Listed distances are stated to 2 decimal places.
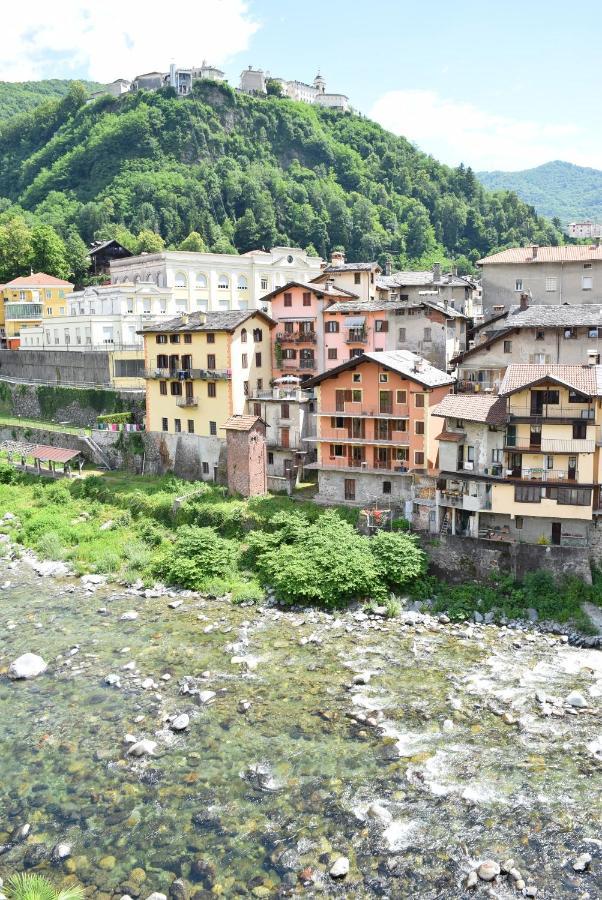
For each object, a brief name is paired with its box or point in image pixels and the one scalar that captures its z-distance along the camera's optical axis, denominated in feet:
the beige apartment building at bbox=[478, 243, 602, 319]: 179.52
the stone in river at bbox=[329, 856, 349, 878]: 63.52
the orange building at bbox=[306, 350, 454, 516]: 132.46
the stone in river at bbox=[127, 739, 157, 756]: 79.61
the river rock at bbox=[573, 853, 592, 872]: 63.82
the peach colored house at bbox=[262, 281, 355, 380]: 171.53
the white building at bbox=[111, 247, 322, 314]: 262.26
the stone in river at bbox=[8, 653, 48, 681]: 96.68
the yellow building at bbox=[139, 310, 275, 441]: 159.84
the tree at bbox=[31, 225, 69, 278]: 311.27
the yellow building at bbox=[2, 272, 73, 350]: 270.46
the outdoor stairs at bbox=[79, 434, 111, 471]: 181.27
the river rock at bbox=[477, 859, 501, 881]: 62.89
